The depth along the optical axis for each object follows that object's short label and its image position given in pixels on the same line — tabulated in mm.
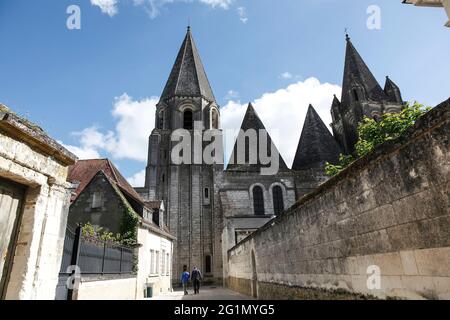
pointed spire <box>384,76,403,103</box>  33219
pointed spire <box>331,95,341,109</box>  36406
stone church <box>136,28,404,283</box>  23766
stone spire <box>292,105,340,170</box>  28538
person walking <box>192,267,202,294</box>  15267
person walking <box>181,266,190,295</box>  14941
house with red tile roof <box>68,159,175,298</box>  11766
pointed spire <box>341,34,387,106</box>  32969
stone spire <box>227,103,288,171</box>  27812
